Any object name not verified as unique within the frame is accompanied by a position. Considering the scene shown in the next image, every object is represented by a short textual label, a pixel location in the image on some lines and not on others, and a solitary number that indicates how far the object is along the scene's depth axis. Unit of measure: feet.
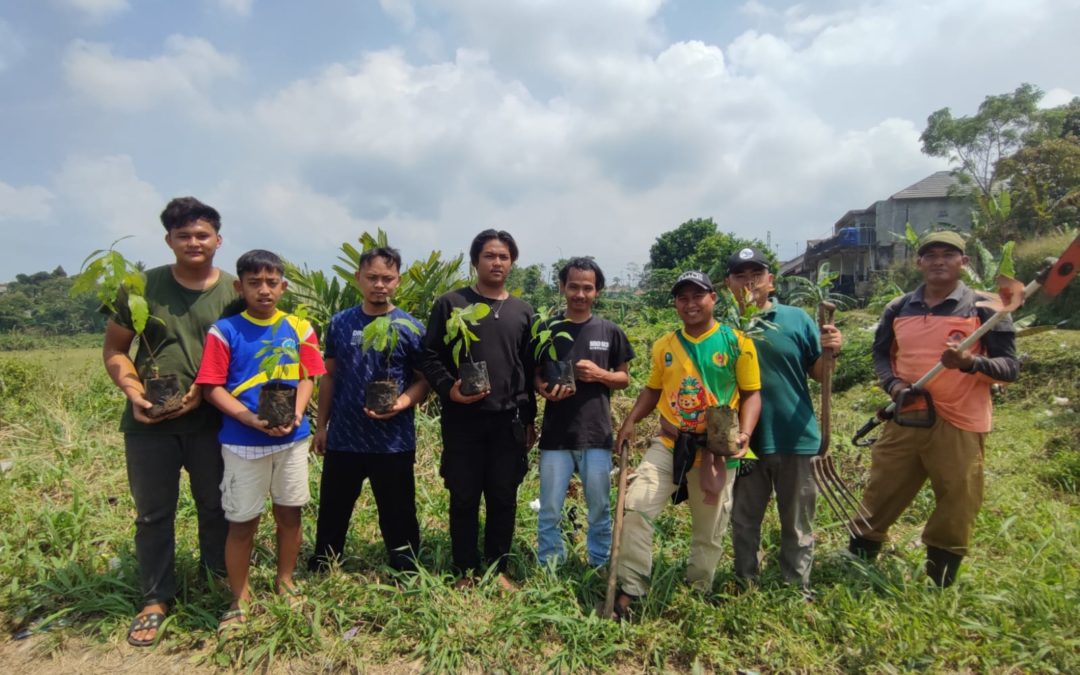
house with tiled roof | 89.45
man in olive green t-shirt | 9.00
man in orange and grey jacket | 9.59
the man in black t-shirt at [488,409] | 9.86
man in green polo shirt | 9.77
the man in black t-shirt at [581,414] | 9.98
